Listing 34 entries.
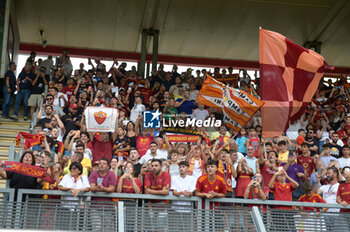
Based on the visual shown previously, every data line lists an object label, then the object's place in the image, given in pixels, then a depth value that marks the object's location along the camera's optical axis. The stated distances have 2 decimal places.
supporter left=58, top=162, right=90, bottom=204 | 8.46
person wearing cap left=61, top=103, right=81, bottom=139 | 13.38
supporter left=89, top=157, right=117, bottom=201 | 8.55
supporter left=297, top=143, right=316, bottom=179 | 12.42
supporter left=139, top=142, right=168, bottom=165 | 11.44
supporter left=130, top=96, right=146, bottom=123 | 15.01
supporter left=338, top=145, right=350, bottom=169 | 12.67
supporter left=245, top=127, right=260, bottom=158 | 13.09
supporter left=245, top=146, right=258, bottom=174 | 11.11
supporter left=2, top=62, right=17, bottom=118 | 15.40
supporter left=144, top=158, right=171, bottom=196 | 9.00
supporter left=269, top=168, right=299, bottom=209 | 9.85
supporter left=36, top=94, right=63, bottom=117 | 13.85
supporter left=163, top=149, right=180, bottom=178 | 10.19
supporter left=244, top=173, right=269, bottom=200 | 8.95
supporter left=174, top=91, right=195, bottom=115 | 15.80
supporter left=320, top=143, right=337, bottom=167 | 12.68
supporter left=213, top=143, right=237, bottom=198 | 9.86
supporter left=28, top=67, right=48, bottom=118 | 15.55
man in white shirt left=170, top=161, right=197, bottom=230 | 8.20
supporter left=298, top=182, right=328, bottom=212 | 9.45
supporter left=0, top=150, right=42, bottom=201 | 8.52
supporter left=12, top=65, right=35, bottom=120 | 15.48
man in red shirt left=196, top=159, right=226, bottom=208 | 8.84
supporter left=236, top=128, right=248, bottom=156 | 13.27
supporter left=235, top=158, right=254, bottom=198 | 9.81
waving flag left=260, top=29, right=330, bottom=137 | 10.56
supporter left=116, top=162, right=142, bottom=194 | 8.78
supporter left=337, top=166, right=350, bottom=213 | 9.56
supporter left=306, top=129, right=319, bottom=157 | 13.73
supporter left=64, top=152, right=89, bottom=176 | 9.97
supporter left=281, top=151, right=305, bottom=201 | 11.09
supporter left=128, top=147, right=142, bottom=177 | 10.80
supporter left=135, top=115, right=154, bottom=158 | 12.48
